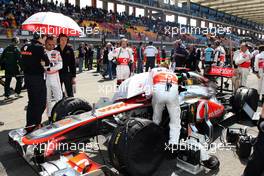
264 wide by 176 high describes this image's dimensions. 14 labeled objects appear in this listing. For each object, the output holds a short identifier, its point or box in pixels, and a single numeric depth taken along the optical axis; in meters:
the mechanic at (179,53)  9.73
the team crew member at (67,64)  5.55
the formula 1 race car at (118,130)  2.93
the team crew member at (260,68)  7.78
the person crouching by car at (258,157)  2.69
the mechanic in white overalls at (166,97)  3.66
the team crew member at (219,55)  10.57
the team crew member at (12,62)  7.80
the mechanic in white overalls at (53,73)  5.21
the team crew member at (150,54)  13.16
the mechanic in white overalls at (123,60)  7.41
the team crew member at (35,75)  4.48
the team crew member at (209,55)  11.28
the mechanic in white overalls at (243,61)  7.79
